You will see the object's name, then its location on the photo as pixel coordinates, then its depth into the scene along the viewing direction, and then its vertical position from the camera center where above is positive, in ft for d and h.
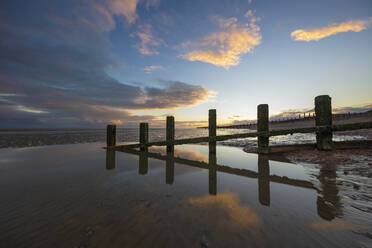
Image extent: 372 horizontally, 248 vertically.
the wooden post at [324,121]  16.58 +0.77
